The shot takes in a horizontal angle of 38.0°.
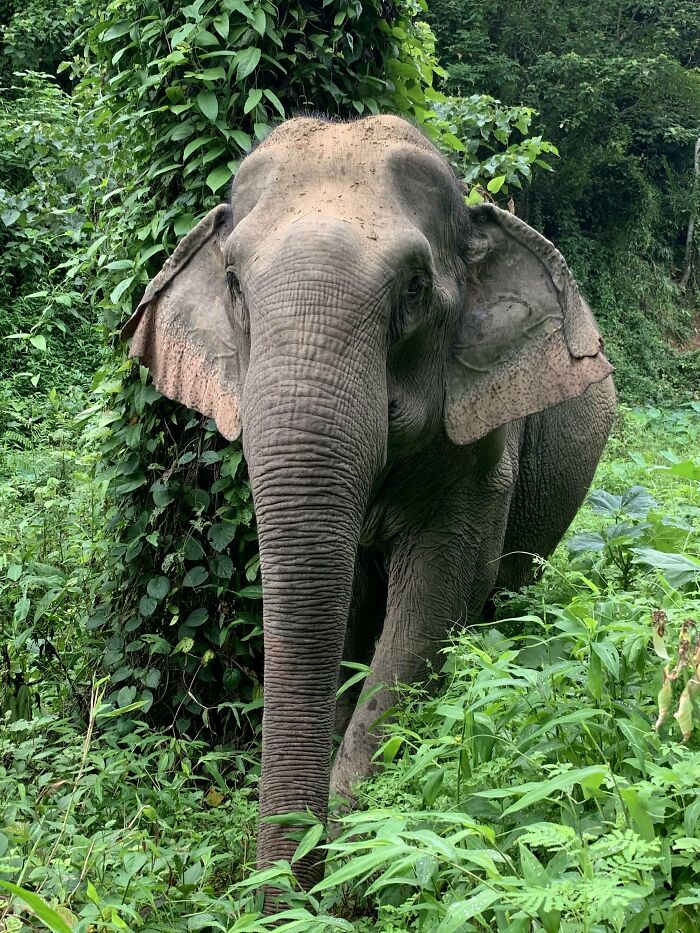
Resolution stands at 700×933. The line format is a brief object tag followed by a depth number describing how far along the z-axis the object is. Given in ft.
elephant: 8.43
